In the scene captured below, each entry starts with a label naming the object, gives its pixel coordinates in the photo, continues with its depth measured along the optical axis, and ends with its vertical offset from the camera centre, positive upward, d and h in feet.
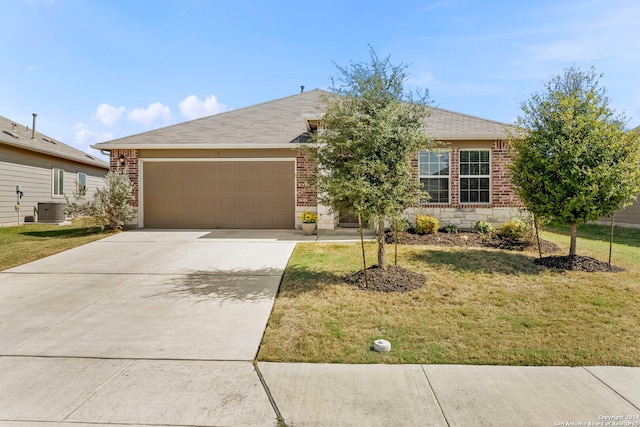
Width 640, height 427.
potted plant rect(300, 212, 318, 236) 36.96 -1.28
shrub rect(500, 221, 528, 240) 31.81 -1.68
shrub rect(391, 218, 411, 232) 20.27 -0.71
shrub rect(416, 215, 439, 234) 34.42 -1.35
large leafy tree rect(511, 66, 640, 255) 22.88 +3.63
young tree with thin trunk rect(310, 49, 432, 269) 19.06 +3.93
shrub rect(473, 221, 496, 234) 35.50 -1.66
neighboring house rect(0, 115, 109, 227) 47.16 +5.73
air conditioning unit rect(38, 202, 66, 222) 51.08 -0.31
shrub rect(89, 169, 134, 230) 36.78 +0.75
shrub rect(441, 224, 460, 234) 36.14 -1.82
